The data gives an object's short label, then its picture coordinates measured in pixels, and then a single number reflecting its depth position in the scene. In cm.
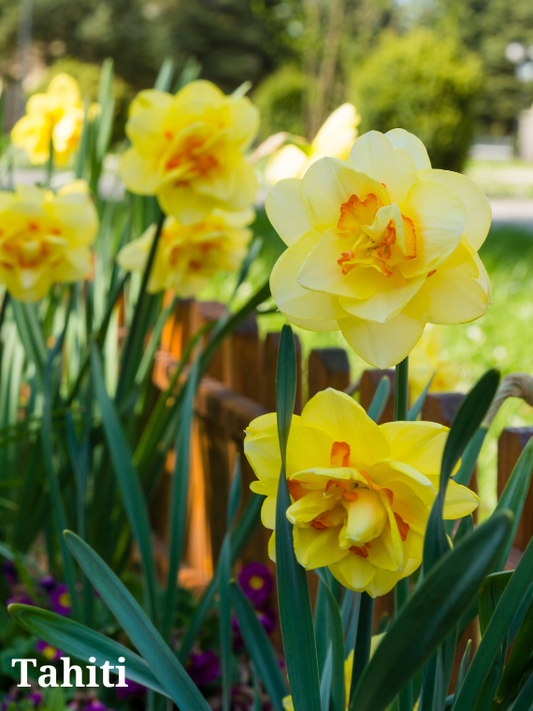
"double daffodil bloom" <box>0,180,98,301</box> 200
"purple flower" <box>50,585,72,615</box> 210
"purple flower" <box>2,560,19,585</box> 216
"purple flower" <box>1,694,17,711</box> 201
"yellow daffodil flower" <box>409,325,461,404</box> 187
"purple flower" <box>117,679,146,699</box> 202
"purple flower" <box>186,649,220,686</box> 203
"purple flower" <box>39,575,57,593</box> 213
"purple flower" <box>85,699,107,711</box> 200
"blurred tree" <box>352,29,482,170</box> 1096
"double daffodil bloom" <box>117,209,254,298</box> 206
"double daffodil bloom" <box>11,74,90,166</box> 230
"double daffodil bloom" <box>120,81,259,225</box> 196
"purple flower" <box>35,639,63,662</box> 204
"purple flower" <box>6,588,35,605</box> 215
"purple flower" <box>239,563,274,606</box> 212
